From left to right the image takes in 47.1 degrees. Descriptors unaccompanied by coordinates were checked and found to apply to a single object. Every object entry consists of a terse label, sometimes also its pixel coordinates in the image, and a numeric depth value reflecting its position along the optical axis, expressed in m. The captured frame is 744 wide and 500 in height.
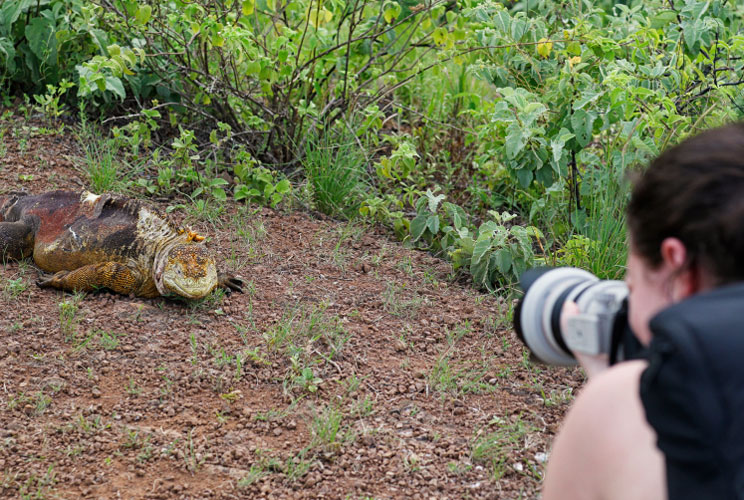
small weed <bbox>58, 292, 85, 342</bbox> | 3.68
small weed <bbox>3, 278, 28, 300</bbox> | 3.96
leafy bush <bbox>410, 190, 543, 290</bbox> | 4.31
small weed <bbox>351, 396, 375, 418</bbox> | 3.37
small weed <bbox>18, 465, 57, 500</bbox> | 2.78
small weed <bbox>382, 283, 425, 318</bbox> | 4.15
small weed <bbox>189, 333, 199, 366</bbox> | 3.57
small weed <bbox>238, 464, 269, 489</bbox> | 2.90
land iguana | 3.99
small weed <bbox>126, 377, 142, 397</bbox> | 3.36
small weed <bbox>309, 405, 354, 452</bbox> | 3.14
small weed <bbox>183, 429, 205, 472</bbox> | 2.99
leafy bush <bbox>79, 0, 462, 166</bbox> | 4.92
